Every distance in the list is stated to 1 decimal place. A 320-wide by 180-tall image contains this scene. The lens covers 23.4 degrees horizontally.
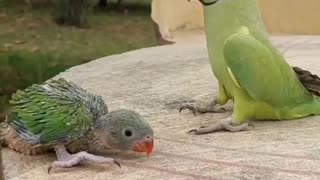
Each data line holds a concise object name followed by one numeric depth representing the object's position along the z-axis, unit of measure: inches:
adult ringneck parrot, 26.3
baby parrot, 22.2
